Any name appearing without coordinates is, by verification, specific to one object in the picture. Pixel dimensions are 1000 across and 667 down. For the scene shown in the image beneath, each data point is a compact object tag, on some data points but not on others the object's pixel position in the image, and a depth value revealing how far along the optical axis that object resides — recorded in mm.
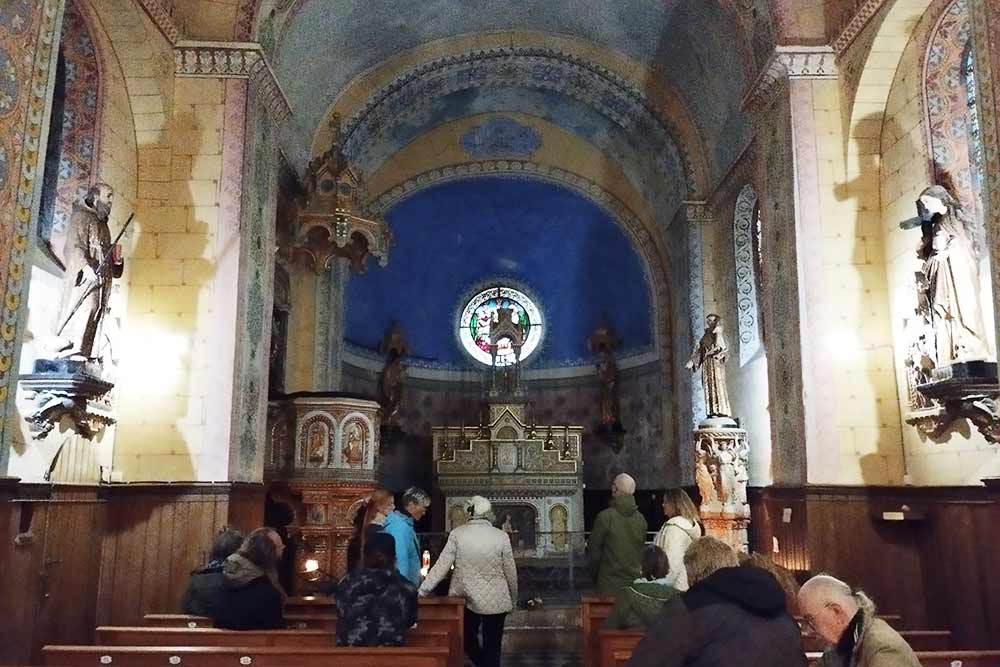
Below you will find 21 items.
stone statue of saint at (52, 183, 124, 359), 7082
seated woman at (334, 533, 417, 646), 4934
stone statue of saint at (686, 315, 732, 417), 12297
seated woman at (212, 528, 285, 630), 5367
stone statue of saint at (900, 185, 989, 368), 7336
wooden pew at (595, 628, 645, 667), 4934
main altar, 16188
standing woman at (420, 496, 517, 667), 6480
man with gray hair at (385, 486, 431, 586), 6777
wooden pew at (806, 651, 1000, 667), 4691
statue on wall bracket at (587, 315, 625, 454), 18438
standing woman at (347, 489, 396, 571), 6691
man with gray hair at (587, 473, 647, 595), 6422
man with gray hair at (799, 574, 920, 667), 3354
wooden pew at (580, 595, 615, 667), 6742
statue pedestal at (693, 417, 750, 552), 11836
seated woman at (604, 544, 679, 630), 4914
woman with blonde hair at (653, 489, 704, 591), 5828
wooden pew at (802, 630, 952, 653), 5734
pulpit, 10953
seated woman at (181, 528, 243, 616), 5992
